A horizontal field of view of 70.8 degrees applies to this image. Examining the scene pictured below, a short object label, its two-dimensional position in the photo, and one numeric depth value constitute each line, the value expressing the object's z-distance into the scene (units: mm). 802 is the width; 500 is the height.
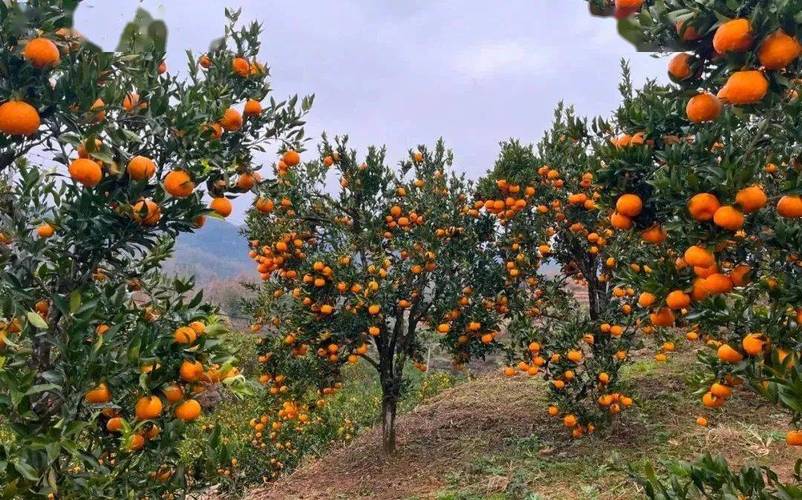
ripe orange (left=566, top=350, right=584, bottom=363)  6054
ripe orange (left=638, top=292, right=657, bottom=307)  2750
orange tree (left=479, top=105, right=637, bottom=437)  6273
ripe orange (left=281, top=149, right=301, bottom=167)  4117
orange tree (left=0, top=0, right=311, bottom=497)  2141
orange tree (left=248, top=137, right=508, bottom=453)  6562
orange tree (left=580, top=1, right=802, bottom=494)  1989
